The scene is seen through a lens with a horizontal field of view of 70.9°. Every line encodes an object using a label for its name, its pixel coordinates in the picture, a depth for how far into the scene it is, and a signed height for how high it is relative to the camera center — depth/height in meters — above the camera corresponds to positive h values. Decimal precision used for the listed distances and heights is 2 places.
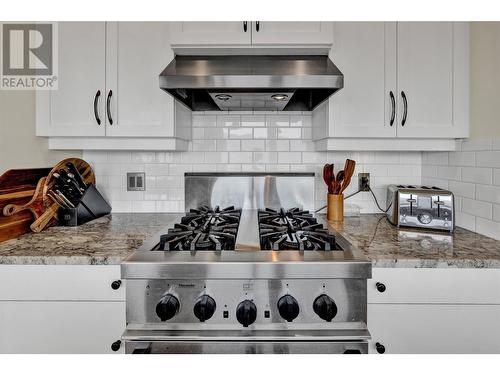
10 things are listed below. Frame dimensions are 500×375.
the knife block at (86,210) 1.70 -0.13
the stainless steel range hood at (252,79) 1.46 +0.44
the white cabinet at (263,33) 1.61 +0.70
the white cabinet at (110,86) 1.72 +0.49
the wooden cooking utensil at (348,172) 1.84 +0.07
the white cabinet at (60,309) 1.24 -0.44
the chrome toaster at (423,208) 1.62 -0.10
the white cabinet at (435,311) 1.22 -0.44
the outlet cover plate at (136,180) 2.07 +0.03
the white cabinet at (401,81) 1.69 +0.51
